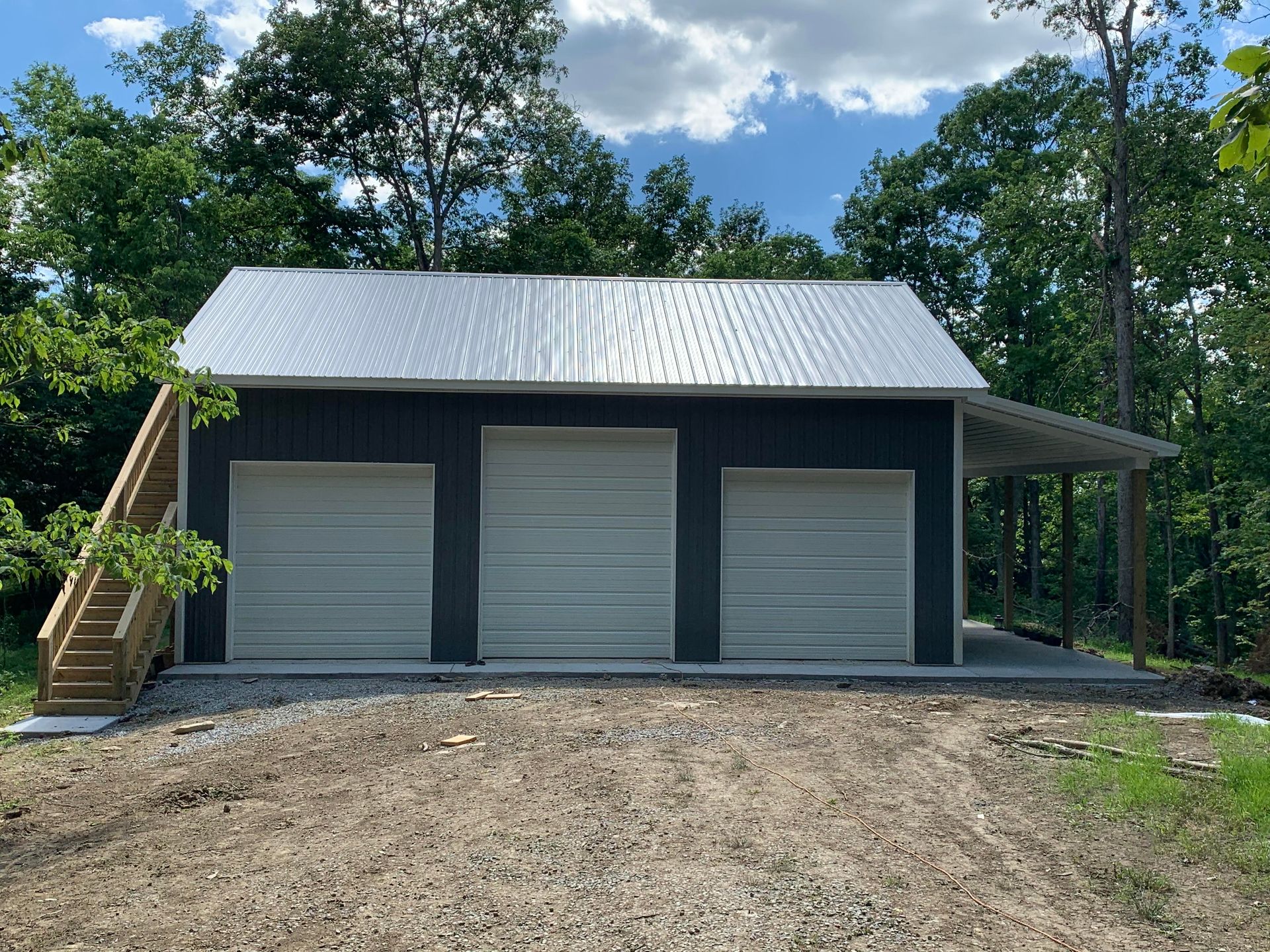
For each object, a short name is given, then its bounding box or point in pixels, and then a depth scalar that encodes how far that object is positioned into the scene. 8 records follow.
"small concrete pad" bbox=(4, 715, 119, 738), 7.11
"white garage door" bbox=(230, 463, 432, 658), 9.93
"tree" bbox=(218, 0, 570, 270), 24.53
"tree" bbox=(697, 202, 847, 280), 25.31
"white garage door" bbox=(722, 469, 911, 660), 10.27
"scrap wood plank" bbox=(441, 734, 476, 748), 6.24
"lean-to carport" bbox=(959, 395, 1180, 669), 10.07
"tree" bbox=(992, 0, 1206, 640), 17.41
